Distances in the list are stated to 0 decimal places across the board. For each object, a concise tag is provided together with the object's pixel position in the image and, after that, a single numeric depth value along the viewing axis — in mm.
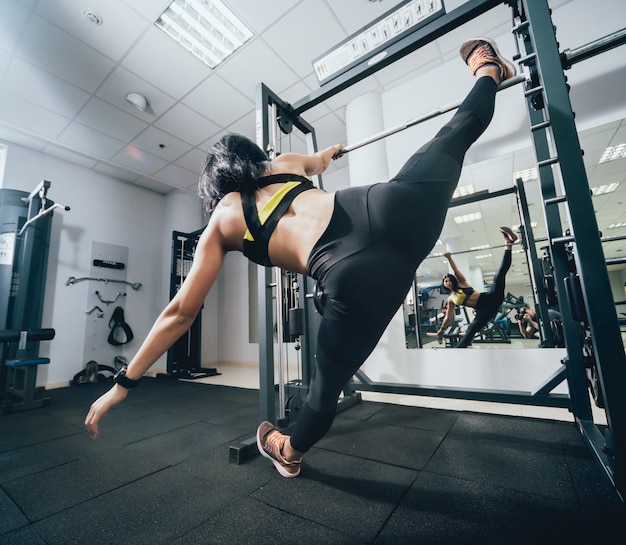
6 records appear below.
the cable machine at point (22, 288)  2756
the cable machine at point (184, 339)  4461
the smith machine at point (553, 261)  813
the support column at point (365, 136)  3225
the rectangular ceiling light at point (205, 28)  2518
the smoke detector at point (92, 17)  2473
